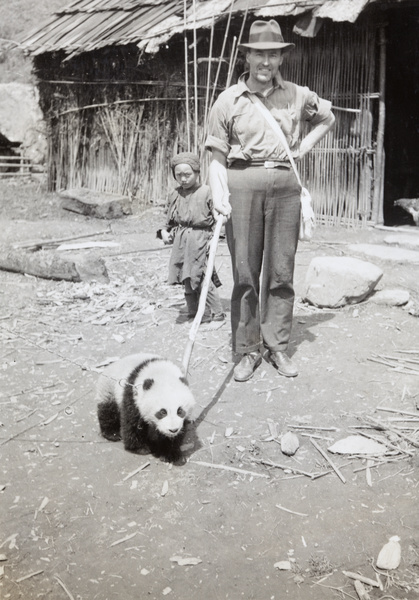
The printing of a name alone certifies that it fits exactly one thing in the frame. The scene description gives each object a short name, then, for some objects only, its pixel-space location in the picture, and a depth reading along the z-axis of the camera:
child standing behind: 5.57
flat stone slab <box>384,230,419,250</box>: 8.96
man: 4.26
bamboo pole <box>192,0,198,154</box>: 9.77
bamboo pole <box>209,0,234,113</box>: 9.39
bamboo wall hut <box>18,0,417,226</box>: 9.73
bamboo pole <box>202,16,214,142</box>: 9.78
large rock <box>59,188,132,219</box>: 12.30
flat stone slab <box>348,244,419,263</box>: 8.09
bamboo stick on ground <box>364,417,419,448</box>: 3.87
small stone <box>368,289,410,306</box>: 6.24
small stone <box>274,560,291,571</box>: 2.85
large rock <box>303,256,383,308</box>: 6.16
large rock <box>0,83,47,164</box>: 17.25
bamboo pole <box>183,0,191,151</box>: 10.09
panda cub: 3.51
